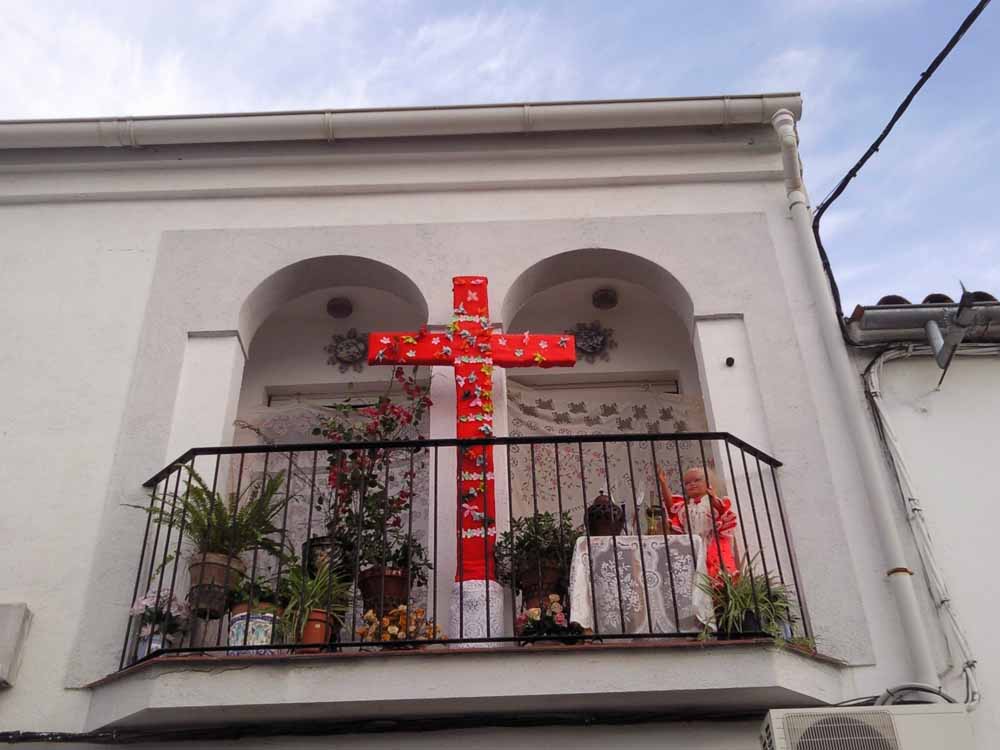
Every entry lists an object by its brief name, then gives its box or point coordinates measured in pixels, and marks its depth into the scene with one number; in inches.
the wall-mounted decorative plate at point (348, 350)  381.7
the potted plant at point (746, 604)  261.6
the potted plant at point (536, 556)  283.9
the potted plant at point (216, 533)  274.1
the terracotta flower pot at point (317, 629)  270.5
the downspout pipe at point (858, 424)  267.9
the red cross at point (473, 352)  313.9
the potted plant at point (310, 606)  270.4
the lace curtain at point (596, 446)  344.5
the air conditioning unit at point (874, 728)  221.6
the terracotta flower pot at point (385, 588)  287.9
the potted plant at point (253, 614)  264.8
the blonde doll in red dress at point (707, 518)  282.2
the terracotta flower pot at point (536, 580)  283.4
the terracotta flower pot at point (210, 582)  272.4
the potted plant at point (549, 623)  269.1
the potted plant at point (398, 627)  269.9
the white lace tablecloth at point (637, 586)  272.4
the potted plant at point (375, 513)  288.0
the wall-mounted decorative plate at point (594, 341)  384.5
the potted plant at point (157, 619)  269.4
